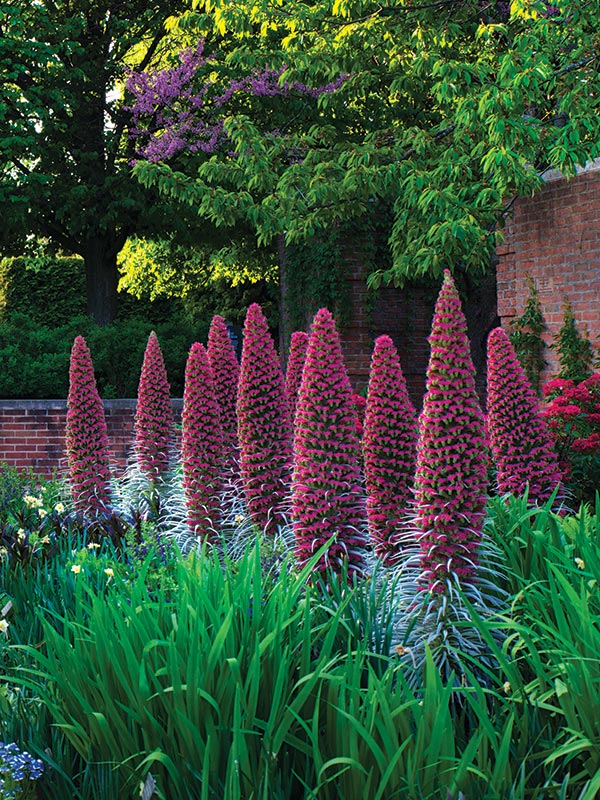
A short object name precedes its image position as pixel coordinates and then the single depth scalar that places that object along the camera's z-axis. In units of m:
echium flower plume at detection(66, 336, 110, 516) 6.73
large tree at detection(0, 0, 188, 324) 14.99
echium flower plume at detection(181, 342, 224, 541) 5.70
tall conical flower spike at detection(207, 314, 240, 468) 6.38
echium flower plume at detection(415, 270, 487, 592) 3.91
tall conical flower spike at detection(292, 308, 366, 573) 4.36
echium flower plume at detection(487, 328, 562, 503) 5.24
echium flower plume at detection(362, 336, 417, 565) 4.54
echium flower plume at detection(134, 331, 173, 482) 7.12
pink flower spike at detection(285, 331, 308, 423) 6.29
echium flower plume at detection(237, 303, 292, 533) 5.36
